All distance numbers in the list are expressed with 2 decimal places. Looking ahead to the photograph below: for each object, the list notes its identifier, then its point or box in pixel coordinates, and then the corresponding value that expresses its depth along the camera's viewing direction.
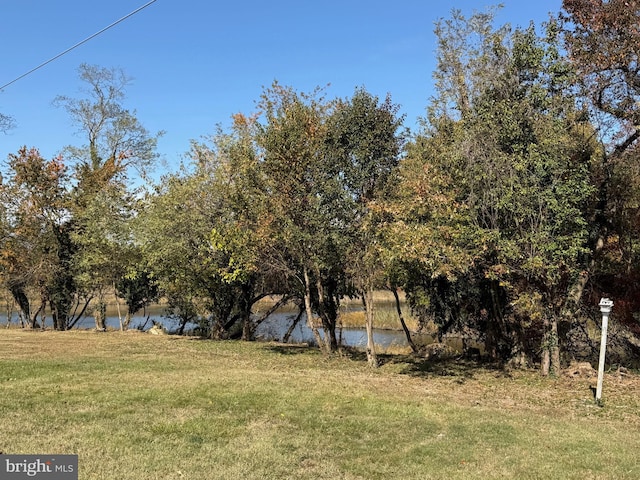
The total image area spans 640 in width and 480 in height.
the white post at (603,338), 7.97
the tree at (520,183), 9.89
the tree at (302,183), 11.81
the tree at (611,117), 9.67
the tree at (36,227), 22.77
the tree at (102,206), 21.38
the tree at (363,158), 11.46
